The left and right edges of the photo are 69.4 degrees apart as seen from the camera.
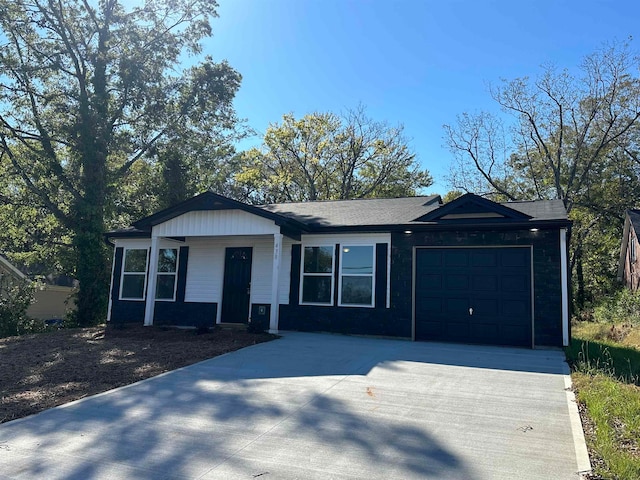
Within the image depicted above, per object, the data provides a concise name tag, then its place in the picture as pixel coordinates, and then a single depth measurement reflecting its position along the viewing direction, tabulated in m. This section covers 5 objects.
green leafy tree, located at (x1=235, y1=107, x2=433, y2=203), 32.34
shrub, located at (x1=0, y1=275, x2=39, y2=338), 14.70
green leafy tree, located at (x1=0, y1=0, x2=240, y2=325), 16.64
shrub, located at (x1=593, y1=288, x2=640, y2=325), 15.11
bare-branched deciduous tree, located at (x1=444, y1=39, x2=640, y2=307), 24.50
